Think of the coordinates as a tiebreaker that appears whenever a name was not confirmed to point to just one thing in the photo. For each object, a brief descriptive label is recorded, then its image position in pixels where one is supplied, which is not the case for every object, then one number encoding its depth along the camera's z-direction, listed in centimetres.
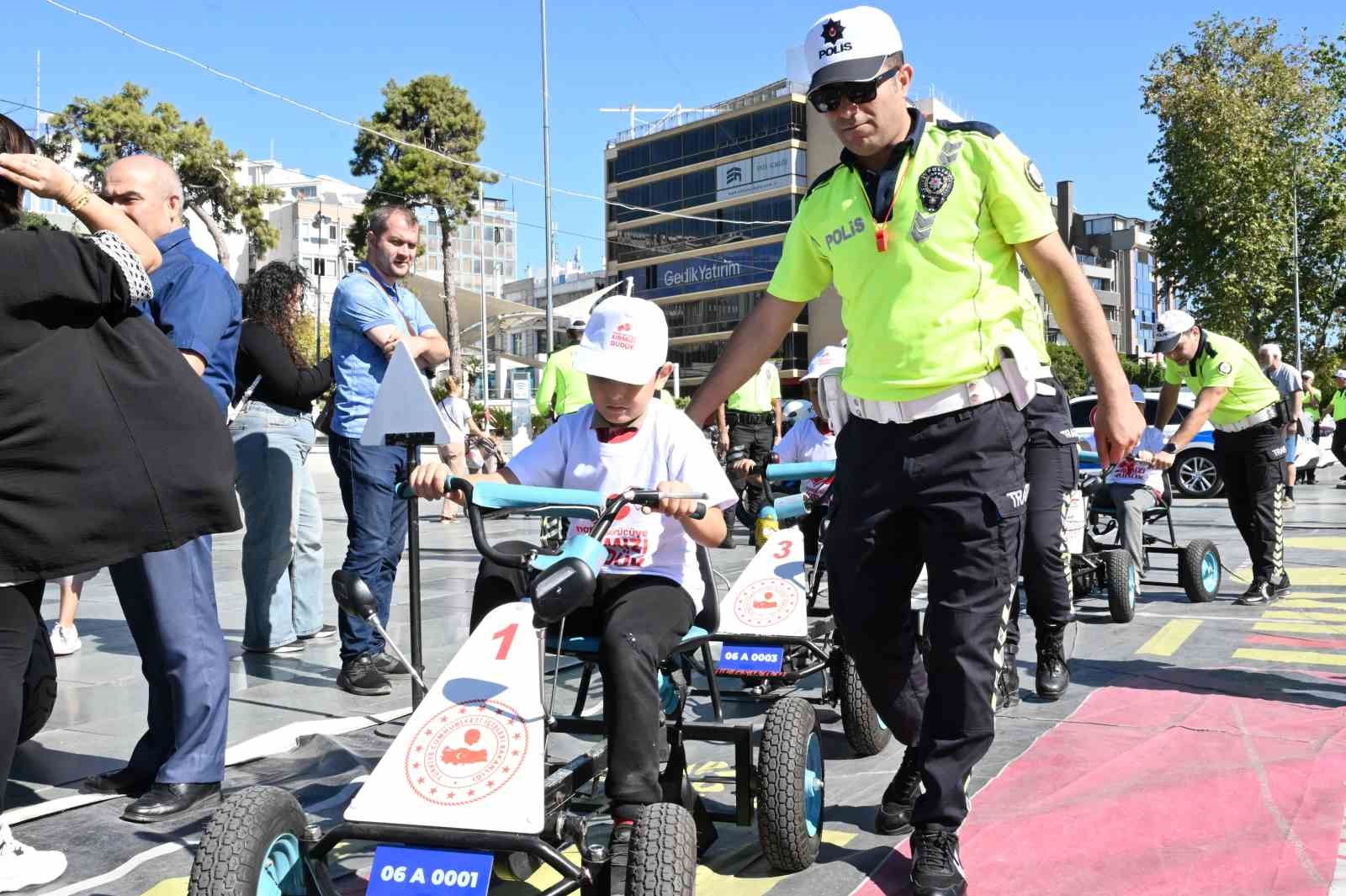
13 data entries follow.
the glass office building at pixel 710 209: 7100
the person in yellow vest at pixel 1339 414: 1033
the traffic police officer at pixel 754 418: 1114
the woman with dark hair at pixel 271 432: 581
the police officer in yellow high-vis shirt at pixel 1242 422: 737
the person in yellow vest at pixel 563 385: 820
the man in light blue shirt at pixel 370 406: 529
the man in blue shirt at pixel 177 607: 368
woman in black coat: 271
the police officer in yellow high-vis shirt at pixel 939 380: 299
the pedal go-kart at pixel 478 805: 227
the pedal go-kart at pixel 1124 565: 699
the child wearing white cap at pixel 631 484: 281
